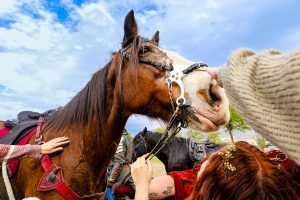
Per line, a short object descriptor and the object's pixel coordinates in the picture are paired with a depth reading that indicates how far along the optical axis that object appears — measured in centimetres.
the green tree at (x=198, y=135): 3400
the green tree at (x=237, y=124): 3406
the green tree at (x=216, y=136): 3546
